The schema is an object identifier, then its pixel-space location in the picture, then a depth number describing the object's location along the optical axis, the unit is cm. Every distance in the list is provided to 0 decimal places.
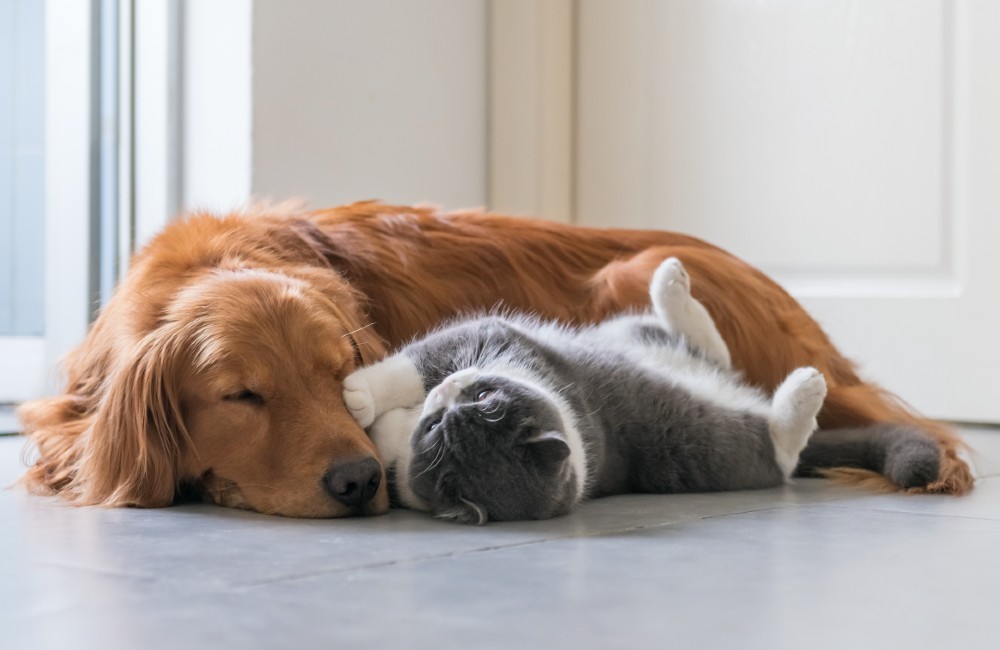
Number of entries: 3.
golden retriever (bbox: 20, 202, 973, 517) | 161
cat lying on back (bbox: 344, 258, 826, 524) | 149
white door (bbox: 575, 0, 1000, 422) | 284
